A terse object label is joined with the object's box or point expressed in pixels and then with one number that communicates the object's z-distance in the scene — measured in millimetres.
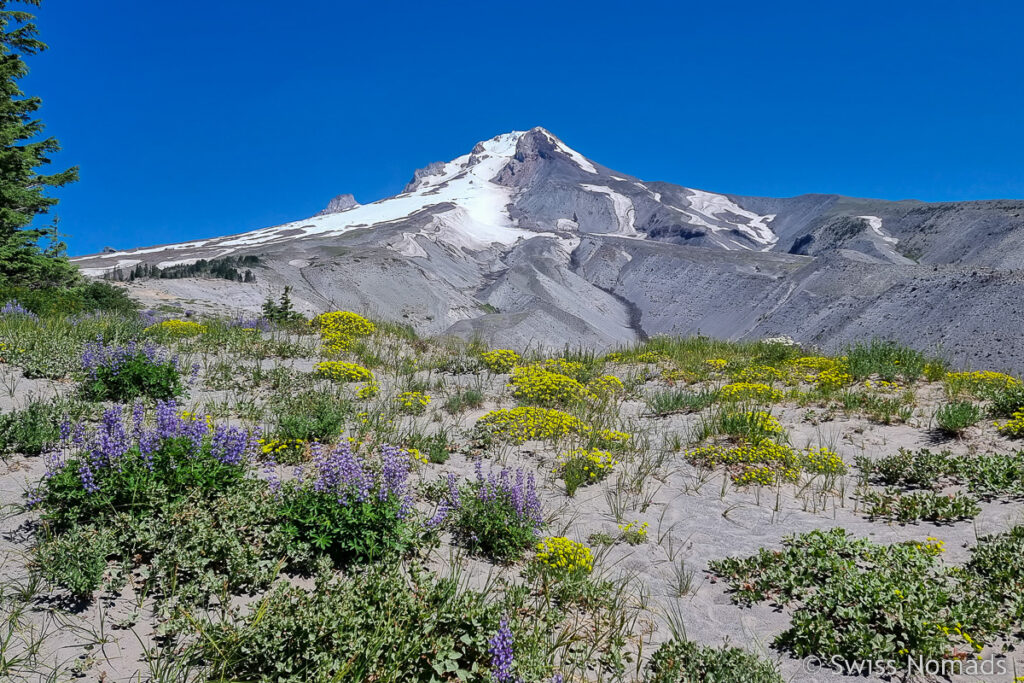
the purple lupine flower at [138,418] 3812
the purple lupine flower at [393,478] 3670
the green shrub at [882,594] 2922
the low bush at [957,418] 6355
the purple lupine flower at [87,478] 3376
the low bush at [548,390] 8273
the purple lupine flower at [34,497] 3537
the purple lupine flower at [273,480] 3833
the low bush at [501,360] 10094
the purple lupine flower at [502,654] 2518
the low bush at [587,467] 5547
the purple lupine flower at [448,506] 3865
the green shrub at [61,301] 9922
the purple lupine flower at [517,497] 4223
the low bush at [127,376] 6047
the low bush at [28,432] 4562
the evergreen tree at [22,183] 13758
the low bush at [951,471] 4918
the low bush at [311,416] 5406
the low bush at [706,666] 2709
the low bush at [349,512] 3447
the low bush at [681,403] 8227
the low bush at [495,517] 3977
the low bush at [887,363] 9133
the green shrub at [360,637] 2494
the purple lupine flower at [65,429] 3969
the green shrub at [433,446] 5667
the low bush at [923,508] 4508
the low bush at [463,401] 7586
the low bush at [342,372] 8195
